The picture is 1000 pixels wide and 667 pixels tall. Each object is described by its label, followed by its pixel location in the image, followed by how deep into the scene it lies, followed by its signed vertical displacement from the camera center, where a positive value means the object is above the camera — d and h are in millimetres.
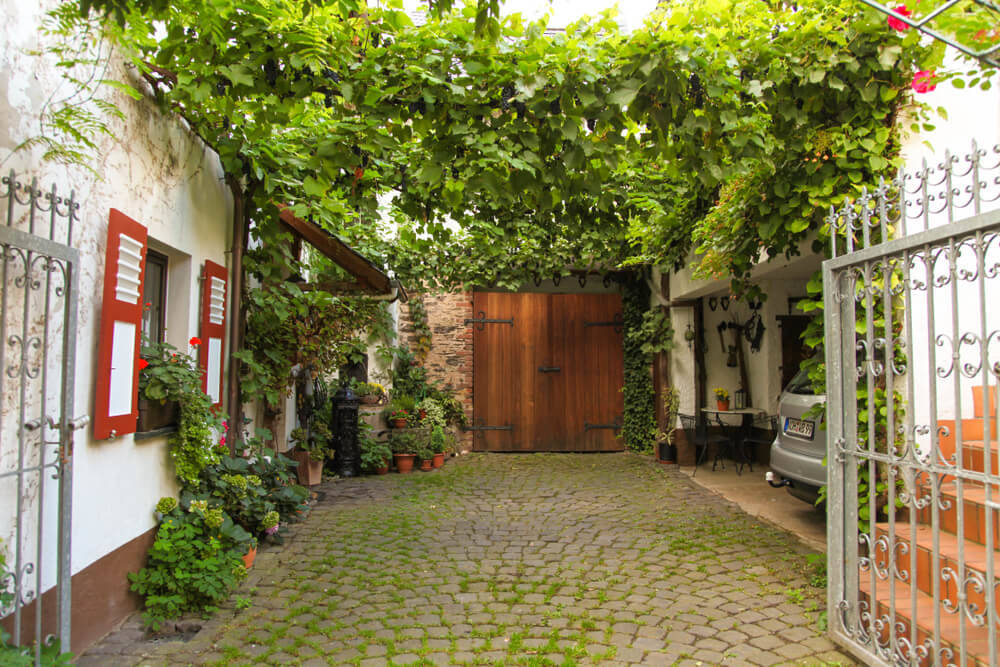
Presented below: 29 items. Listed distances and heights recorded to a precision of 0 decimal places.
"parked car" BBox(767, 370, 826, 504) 4676 -582
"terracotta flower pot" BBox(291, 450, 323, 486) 6719 -1088
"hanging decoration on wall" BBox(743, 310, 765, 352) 8008 +476
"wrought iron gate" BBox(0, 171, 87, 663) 2193 -208
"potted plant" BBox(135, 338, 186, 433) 3443 -107
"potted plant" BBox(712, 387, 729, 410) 8180 -380
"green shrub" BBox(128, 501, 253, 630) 3289 -1078
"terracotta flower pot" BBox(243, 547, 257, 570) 3982 -1198
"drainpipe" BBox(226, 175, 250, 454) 4809 +433
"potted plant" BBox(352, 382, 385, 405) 8508 -370
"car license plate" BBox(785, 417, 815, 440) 4820 -447
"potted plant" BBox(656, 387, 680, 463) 8438 -791
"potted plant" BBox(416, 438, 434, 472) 7949 -1121
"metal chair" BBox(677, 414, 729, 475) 7781 -838
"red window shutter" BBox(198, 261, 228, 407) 4270 +231
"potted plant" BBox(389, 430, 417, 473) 7797 -1016
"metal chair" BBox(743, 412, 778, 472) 7680 -782
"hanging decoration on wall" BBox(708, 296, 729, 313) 8812 +879
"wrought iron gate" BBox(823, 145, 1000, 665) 2250 -291
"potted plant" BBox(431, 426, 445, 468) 8172 -1019
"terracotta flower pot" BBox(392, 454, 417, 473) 7785 -1166
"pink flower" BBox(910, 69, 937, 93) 3657 +1632
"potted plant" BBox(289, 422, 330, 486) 6671 -943
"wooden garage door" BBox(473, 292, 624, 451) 9578 -88
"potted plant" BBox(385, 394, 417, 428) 8195 -593
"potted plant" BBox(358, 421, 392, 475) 7523 -1043
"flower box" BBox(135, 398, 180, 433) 3428 -290
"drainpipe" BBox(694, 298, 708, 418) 8688 +116
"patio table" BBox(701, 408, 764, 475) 7805 -778
